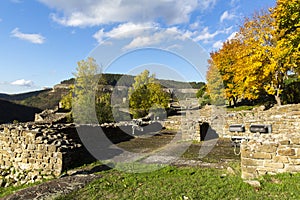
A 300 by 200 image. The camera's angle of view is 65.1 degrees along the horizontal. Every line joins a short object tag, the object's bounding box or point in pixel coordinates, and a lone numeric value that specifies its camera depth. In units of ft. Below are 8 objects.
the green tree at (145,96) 81.85
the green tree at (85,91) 67.04
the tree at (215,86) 94.32
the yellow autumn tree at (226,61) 88.17
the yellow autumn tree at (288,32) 53.01
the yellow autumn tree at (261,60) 58.03
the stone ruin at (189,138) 18.61
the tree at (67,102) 95.12
